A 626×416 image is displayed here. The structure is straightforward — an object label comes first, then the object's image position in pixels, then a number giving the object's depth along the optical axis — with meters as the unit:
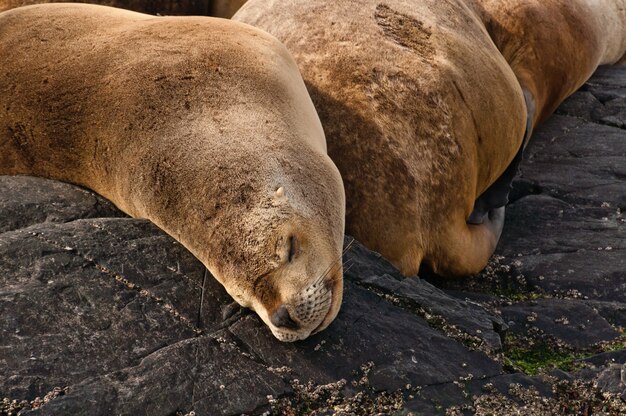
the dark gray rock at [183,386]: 6.68
